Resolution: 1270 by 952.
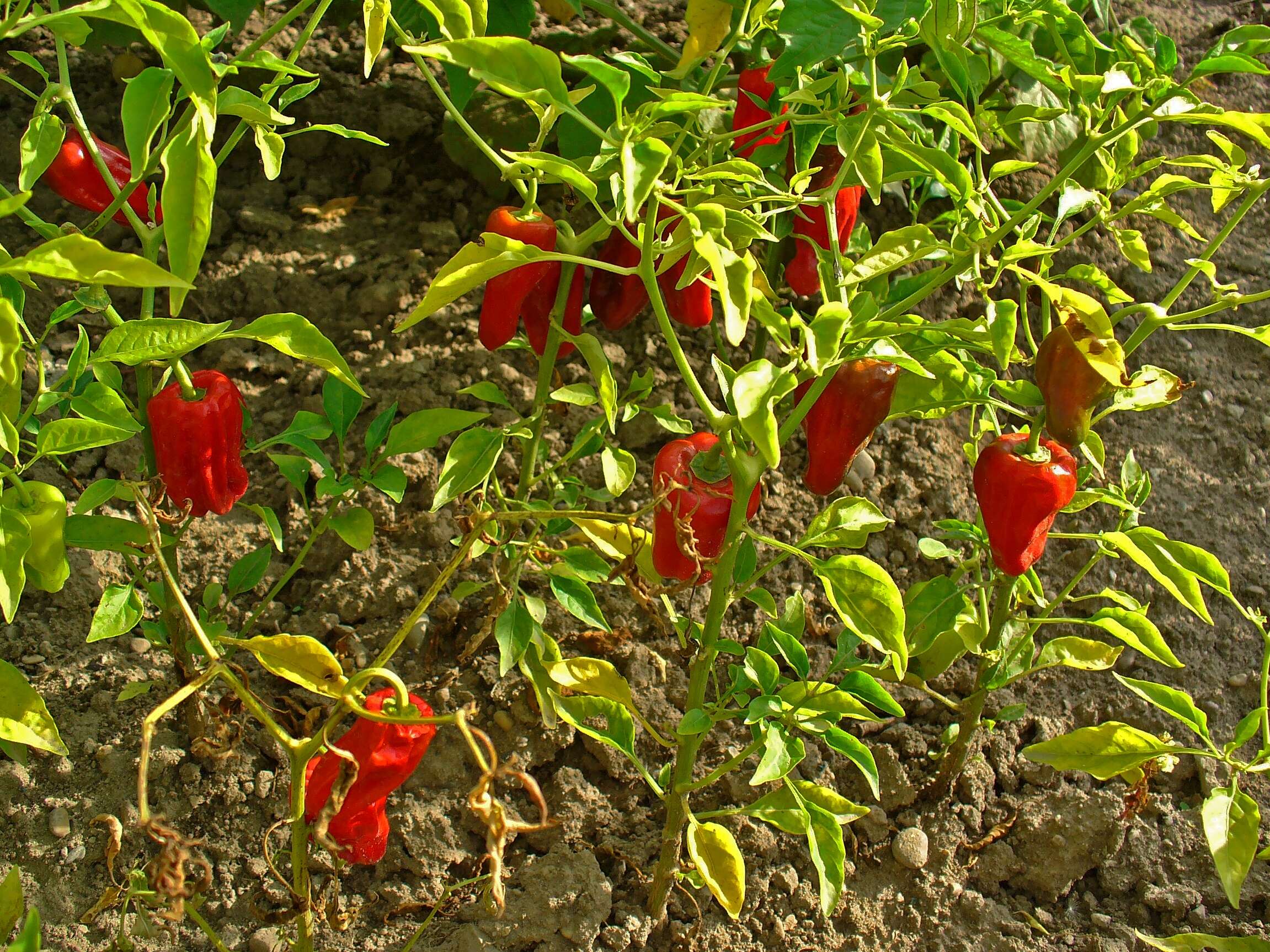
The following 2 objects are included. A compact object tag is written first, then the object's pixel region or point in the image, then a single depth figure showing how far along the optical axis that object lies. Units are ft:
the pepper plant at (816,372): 3.37
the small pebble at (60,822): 4.62
